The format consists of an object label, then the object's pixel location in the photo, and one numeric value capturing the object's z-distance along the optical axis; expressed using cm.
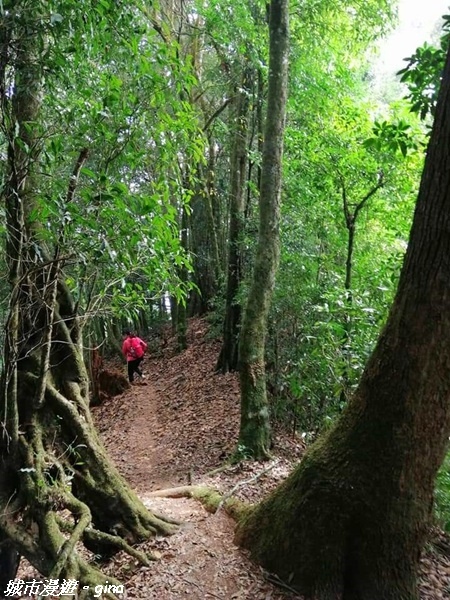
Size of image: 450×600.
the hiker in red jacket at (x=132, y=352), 1476
